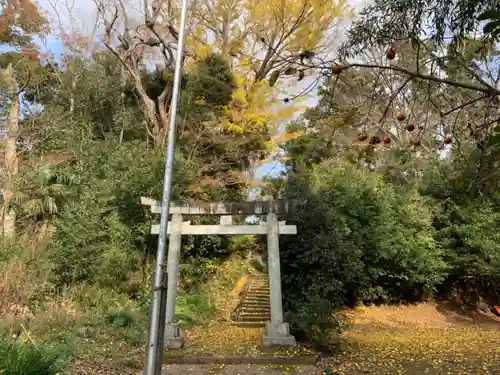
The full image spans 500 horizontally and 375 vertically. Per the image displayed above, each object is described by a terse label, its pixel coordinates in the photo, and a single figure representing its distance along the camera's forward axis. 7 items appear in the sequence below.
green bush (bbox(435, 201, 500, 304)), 12.45
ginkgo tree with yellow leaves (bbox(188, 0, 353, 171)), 12.17
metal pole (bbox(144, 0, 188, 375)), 3.23
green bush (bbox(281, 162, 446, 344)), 9.29
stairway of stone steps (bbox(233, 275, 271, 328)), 10.19
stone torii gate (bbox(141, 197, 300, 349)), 7.72
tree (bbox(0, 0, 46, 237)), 9.46
